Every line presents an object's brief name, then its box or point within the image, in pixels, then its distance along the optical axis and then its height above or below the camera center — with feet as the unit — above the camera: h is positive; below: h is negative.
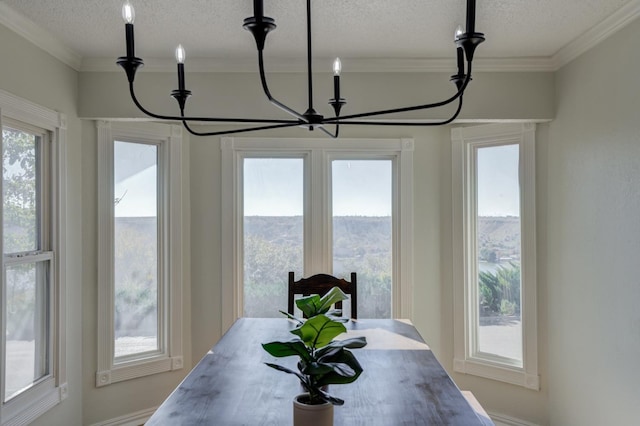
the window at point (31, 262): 8.01 -0.71
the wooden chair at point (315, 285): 10.53 -1.41
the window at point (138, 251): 10.63 -0.69
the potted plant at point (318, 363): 4.15 -1.24
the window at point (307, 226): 12.05 -0.16
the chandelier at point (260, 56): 4.25 +1.61
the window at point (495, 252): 10.71 -0.78
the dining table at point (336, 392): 5.16 -2.06
